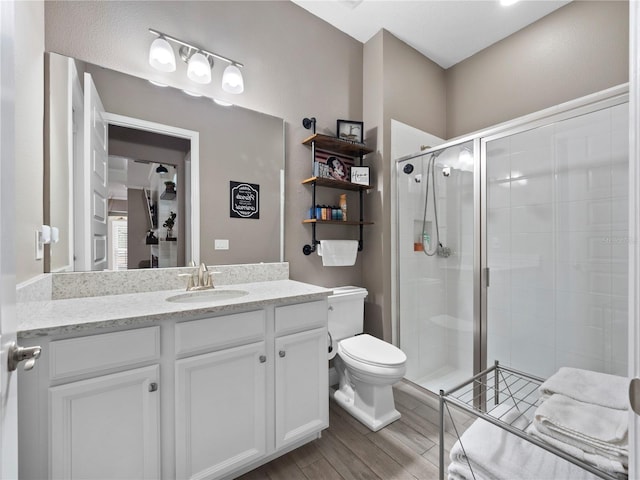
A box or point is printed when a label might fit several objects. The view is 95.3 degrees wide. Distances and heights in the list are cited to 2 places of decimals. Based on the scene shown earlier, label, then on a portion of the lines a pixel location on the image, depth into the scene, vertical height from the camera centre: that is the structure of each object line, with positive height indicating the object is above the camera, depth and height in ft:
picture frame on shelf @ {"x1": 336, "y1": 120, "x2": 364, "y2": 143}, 7.60 +2.88
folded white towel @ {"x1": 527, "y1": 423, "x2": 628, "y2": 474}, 2.59 -2.04
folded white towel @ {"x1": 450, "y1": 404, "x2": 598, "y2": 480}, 3.03 -2.42
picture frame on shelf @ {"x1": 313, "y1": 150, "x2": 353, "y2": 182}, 7.11 +1.87
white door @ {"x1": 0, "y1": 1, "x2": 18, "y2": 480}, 1.75 -0.03
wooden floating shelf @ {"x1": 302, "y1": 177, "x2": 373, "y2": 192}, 6.95 +1.40
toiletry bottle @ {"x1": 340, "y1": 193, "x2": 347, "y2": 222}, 7.43 +0.83
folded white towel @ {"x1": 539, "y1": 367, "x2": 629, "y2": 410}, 3.32 -1.83
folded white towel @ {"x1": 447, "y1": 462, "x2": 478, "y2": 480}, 3.28 -2.68
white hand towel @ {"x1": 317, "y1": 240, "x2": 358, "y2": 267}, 7.11 -0.32
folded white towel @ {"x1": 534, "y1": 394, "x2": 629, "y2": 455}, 2.72 -1.89
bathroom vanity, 3.18 -1.89
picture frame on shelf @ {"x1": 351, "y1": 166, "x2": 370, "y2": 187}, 7.59 +1.68
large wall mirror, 4.60 +1.19
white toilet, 5.58 -2.46
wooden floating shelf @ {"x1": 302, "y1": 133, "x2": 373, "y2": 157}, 6.91 +2.38
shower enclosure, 5.42 -0.22
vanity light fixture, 5.24 +3.40
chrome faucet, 5.36 -0.72
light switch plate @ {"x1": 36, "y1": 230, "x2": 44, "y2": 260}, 3.98 -0.11
